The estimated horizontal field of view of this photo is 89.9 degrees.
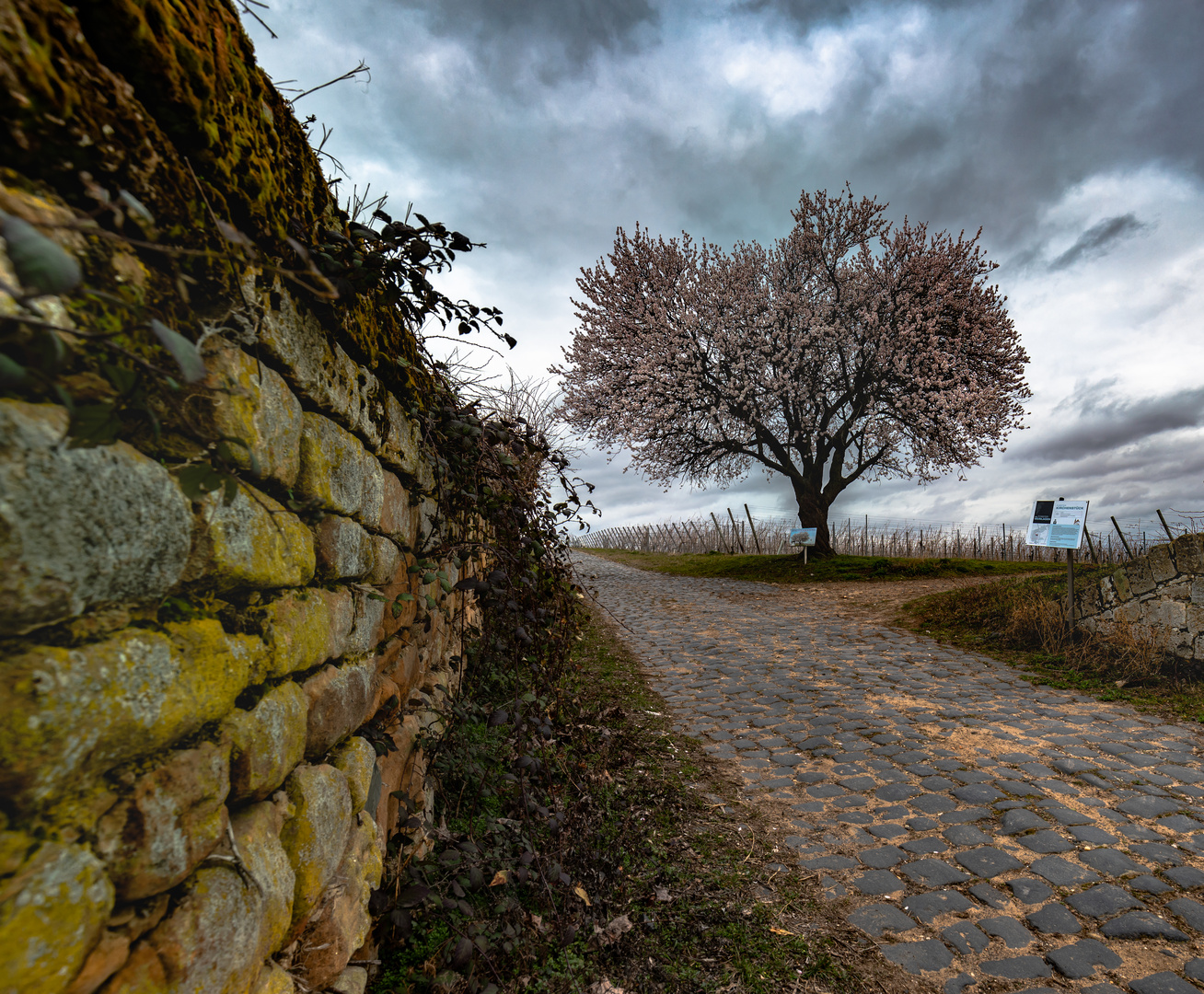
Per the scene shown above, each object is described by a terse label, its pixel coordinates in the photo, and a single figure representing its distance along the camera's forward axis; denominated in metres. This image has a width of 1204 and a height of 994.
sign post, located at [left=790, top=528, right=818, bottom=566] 15.61
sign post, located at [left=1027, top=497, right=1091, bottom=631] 7.07
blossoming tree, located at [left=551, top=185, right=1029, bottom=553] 16.25
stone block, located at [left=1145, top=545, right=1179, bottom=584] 6.30
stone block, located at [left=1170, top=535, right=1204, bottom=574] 6.03
